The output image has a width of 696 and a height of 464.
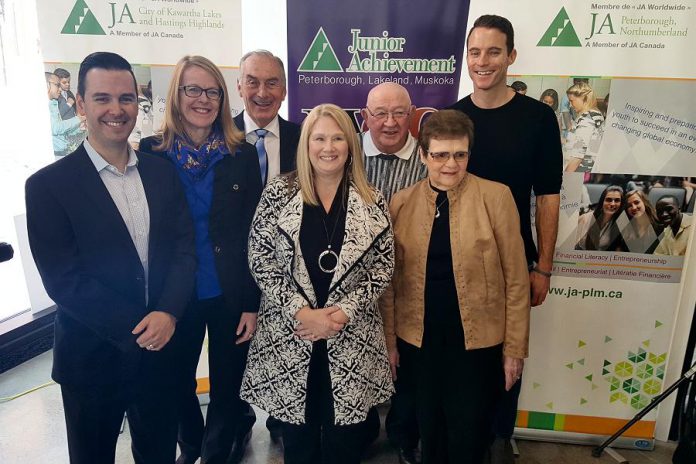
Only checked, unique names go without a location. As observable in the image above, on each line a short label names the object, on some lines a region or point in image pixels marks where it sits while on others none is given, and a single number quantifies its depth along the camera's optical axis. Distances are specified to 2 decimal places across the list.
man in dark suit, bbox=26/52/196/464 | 1.59
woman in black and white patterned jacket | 1.76
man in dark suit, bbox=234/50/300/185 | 2.20
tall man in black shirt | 2.06
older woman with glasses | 1.78
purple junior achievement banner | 2.41
